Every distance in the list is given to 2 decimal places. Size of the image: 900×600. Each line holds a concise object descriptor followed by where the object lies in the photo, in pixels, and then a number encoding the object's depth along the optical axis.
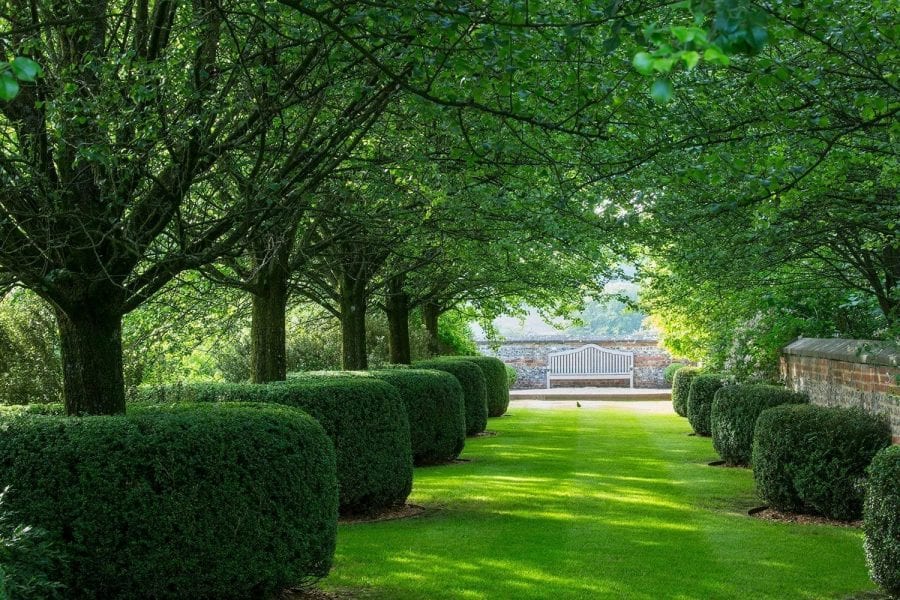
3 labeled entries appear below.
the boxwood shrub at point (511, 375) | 37.81
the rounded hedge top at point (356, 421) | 11.02
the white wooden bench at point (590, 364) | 40.94
